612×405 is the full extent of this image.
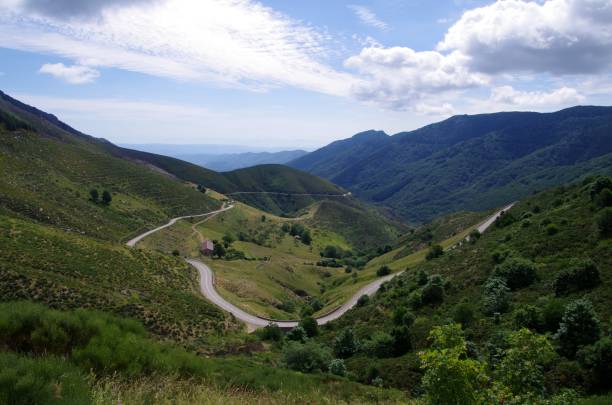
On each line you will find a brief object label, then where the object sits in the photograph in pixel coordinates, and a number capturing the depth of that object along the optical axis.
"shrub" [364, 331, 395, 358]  28.36
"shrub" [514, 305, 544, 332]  21.80
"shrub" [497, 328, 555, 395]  10.21
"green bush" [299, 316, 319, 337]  45.22
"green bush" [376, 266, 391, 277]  76.75
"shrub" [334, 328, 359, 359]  32.31
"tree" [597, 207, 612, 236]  29.03
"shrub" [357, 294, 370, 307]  53.92
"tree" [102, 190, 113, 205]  100.44
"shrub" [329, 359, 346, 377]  25.81
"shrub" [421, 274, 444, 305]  35.38
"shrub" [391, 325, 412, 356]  27.95
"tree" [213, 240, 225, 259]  96.19
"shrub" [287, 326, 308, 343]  41.84
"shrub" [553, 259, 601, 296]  23.41
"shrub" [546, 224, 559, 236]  35.09
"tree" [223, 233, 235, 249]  104.39
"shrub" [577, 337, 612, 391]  15.73
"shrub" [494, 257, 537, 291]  29.02
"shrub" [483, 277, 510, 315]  26.77
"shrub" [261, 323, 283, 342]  43.66
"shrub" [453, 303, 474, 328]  26.56
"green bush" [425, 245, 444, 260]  61.89
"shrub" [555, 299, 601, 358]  18.02
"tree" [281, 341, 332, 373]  27.35
